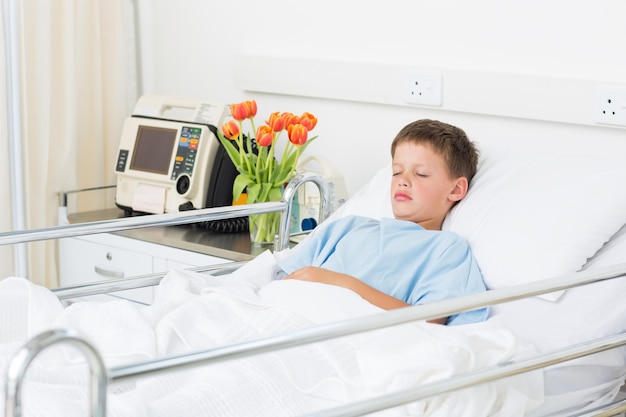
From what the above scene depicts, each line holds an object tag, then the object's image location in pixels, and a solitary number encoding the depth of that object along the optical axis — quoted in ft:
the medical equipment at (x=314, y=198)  9.11
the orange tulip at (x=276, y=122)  8.77
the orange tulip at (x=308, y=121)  8.79
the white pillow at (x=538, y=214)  6.48
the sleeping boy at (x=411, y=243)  6.64
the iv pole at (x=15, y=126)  9.73
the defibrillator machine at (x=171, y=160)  9.64
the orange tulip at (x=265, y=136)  8.72
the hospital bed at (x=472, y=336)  4.71
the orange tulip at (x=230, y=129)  8.87
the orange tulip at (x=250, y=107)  8.85
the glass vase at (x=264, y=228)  8.90
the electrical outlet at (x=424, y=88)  8.73
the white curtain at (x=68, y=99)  10.12
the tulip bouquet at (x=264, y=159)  8.77
